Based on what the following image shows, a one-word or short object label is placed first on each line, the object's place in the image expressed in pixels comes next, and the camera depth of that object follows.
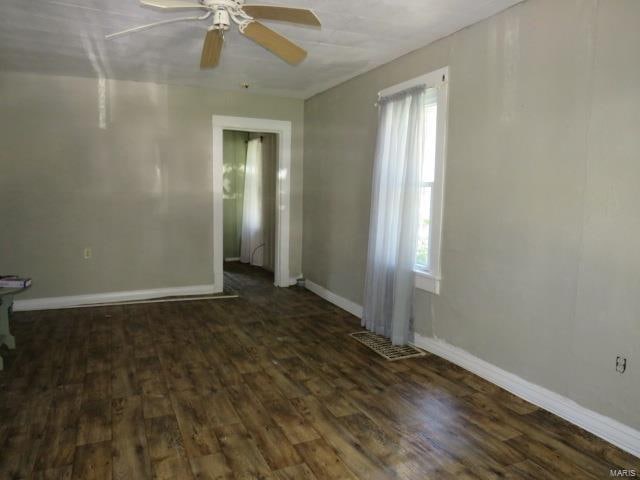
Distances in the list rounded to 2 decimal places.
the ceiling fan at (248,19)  2.25
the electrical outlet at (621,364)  2.25
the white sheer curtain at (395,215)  3.50
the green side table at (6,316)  3.39
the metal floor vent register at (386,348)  3.49
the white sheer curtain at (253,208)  7.24
